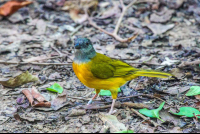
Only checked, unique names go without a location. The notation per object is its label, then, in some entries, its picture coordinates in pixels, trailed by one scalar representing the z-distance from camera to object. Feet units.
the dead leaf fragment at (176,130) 28.04
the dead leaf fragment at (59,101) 33.27
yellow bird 32.19
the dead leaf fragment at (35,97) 32.71
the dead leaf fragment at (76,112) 31.27
